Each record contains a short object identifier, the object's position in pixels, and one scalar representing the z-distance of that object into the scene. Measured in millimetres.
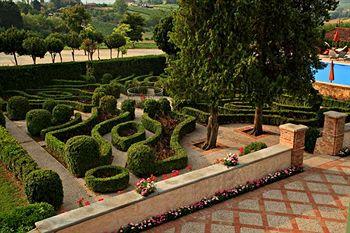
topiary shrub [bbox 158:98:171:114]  19000
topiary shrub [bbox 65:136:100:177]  12562
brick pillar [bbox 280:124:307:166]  11742
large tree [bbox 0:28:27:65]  26377
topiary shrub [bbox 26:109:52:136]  16891
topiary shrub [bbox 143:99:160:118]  18594
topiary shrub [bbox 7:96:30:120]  19766
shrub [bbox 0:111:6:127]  17062
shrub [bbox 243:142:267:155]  12359
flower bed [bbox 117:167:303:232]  8773
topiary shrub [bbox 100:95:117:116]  19383
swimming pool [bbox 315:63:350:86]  31741
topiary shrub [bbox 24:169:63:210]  10094
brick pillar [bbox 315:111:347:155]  13034
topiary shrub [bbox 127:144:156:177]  12391
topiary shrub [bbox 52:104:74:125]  17609
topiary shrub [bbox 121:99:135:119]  19344
